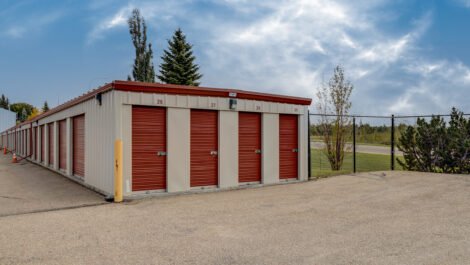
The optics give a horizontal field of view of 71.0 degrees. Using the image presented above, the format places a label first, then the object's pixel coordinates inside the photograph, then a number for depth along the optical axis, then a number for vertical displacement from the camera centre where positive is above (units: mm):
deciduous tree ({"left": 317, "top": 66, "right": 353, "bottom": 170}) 15719 -153
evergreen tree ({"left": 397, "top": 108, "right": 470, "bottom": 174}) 12666 -467
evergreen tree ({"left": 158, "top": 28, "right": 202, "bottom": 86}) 34500 +7563
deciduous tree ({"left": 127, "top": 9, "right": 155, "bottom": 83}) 39969 +10301
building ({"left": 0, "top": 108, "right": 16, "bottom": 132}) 60875 +2963
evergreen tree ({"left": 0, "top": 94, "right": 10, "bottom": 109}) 123869 +12632
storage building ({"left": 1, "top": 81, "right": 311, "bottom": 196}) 8852 -99
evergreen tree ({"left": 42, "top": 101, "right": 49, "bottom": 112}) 107781 +9349
